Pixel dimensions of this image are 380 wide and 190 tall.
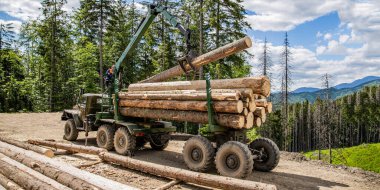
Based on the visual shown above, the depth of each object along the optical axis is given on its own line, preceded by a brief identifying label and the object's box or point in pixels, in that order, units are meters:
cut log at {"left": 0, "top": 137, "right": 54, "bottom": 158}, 9.64
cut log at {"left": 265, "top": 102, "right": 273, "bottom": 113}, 9.67
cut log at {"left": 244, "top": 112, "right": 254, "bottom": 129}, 8.54
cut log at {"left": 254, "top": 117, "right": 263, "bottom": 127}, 9.05
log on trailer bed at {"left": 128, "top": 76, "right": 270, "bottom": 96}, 8.49
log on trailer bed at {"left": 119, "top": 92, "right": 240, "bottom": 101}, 8.39
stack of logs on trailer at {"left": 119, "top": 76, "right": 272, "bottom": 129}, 8.45
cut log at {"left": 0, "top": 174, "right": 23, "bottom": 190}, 6.55
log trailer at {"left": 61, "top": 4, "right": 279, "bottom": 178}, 8.28
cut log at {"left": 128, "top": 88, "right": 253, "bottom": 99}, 8.43
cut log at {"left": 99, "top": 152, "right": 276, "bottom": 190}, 6.44
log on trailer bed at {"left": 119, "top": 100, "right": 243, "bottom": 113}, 8.28
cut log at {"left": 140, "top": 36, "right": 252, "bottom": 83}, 9.28
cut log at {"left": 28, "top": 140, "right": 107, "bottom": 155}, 10.44
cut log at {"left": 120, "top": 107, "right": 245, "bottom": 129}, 8.39
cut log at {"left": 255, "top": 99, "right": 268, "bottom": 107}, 9.44
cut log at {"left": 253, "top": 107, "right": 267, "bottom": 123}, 9.13
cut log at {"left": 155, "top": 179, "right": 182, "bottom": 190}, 7.12
